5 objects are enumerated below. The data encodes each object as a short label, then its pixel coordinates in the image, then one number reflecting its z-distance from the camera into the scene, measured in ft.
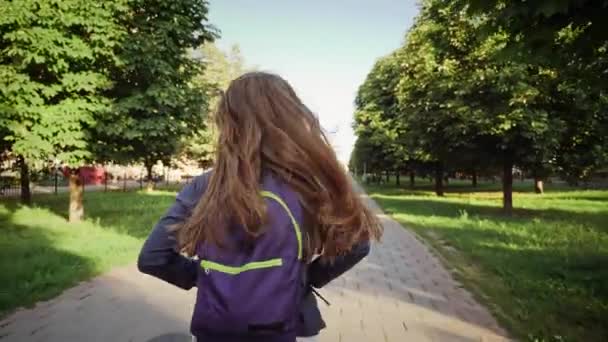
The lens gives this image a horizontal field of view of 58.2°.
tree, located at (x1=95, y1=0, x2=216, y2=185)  44.52
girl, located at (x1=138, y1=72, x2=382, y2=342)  5.69
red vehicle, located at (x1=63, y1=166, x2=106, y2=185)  157.69
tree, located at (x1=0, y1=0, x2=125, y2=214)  38.96
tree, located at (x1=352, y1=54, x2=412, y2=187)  122.72
